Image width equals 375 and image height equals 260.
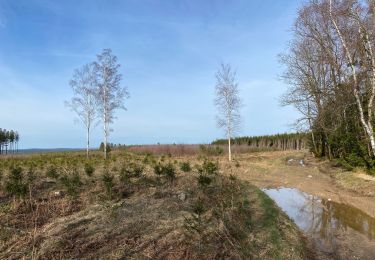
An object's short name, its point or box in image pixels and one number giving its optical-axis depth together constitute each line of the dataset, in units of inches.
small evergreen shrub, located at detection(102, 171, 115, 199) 318.7
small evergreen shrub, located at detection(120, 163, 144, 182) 376.8
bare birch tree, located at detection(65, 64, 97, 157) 1153.4
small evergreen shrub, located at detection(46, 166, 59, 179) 398.6
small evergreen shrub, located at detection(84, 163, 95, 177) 409.2
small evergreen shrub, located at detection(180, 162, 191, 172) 487.1
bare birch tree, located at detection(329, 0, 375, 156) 558.1
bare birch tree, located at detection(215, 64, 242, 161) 964.0
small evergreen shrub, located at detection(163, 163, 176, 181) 410.6
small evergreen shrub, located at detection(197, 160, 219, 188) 378.1
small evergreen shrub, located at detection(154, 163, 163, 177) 426.6
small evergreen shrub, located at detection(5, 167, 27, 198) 289.3
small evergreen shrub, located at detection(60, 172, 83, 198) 300.4
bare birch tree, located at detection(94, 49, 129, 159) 1063.0
